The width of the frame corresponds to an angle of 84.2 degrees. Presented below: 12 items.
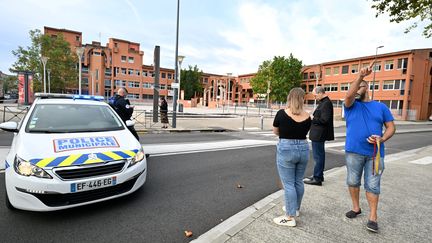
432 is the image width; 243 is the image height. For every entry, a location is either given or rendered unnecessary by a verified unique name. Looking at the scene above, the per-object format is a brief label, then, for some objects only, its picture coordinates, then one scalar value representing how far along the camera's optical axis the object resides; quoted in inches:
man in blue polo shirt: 116.0
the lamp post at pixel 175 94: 582.6
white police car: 117.0
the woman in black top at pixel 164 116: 590.3
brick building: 1513.3
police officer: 255.4
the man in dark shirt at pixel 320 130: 176.1
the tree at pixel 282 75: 2241.6
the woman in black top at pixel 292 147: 115.6
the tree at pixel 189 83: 2891.2
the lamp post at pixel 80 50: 708.2
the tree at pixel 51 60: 1551.4
